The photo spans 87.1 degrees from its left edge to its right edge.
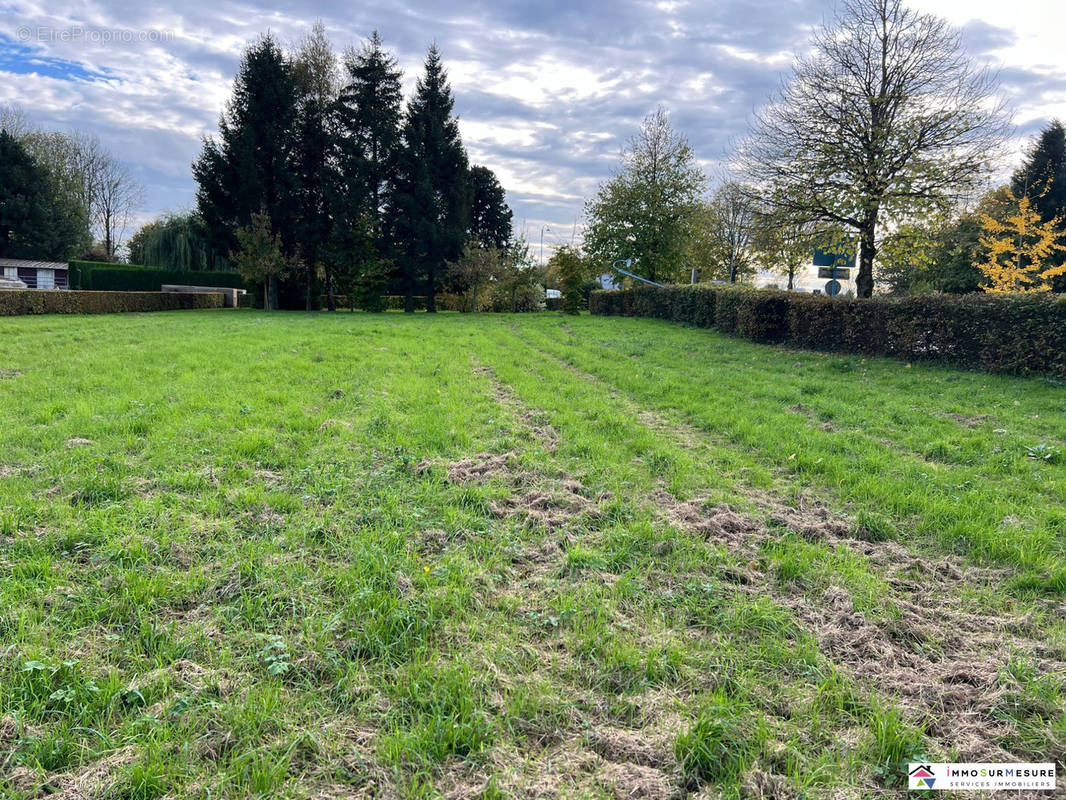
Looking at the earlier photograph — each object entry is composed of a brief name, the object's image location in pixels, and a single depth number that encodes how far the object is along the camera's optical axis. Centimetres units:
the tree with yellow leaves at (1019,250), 2039
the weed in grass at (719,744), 194
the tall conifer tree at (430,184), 3089
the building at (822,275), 1809
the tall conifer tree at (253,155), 2836
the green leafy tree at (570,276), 3738
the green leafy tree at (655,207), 3203
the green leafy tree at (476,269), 3266
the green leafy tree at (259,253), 2744
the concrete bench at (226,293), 3469
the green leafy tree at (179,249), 3834
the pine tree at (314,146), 2983
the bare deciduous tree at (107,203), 4706
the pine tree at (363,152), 2934
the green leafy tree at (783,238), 1666
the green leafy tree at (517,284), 3678
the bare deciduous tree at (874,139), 1474
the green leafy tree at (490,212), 4247
